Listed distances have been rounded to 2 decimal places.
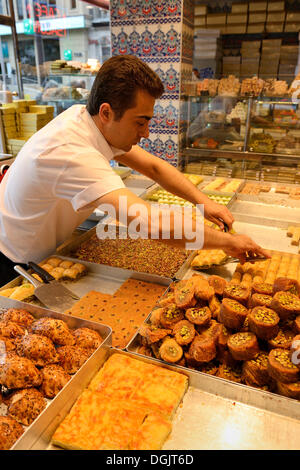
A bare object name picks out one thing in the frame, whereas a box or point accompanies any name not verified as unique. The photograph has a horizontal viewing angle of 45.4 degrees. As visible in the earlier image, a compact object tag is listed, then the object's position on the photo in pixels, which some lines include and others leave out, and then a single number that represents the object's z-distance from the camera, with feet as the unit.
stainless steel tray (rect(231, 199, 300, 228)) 9.34
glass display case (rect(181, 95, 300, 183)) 14.24
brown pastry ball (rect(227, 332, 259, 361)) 4.37
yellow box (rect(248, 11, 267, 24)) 18.38
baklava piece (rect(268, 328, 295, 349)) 4.40
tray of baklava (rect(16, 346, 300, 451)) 3.77
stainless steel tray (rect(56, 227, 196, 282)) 6.84
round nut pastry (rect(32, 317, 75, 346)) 4.79
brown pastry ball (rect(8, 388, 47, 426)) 3.88
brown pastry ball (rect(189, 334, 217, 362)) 4.49
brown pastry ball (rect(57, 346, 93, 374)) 4.58
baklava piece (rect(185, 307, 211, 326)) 4.85
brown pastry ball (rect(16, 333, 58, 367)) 4.45
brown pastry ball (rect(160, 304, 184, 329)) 5.02
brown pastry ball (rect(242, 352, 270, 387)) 4.34
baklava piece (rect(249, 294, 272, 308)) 4.86
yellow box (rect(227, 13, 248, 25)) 18.67
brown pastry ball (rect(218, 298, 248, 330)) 4.65
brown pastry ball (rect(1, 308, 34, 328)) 5.15
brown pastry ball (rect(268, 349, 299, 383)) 4.02
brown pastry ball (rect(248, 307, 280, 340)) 4.41
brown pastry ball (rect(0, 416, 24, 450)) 3.54
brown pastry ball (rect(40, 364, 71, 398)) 4.21
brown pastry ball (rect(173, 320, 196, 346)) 4.71
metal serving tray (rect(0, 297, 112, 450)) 3.57
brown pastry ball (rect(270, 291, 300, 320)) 4.61
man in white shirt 5.15
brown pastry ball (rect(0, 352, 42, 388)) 4.07
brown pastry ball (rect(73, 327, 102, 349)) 4.82
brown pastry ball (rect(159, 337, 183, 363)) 4.63
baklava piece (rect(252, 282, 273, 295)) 5.18
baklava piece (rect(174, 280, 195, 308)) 5.07
